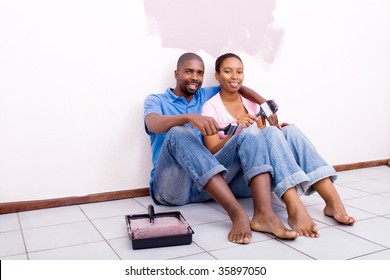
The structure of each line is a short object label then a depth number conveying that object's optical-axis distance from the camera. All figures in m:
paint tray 1.38
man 1.47
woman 1.55
